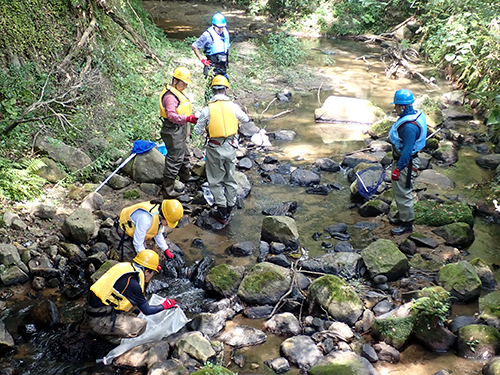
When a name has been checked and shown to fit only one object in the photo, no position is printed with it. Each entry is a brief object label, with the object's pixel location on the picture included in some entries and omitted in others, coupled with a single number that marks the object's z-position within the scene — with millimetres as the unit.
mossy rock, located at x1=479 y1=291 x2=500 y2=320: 5109
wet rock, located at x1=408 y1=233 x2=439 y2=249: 6551
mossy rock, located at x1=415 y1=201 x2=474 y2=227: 6992
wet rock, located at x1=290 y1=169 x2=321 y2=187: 8383
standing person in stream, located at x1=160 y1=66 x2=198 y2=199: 6789
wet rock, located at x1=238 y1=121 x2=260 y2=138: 10102
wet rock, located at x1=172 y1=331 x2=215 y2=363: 4563
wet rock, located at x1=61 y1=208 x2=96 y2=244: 6098
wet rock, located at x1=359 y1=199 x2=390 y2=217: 7395
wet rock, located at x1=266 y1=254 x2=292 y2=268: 6082
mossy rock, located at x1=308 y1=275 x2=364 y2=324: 5188
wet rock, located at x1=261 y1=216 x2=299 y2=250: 6496
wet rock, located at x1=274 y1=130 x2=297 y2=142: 10312
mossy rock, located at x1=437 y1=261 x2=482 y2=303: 5535
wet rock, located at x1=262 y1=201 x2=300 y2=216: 7426
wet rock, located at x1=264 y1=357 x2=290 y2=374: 4582
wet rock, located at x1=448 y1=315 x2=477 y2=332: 5109
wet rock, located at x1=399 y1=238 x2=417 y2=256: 6473
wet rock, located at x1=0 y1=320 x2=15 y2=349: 4559
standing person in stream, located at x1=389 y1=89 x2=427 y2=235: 6301
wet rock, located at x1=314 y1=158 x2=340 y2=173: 8961
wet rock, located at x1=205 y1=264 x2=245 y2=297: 5605
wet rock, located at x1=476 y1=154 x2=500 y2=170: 9152
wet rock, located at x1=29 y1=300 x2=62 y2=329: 4949
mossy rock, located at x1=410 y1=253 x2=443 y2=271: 6121
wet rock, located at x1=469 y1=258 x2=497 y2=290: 5809
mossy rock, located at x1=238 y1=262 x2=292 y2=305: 5488
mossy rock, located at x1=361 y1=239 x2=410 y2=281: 5859
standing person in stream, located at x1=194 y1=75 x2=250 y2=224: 6484
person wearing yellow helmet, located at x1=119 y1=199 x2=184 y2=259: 5062
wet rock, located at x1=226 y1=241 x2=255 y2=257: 6434
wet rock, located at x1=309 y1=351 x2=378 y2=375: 4344
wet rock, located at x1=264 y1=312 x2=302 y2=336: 5078
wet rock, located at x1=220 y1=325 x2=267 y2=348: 4922
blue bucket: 8281
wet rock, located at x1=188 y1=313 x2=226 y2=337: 5000
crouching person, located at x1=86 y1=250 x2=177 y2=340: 4441
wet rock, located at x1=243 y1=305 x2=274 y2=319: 5355
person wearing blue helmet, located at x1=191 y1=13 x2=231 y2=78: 9650
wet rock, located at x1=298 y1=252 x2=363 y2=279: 5941
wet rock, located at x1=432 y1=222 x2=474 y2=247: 6656
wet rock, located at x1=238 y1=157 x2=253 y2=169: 8861
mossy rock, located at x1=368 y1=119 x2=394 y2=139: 10367
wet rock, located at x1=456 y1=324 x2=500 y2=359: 4734
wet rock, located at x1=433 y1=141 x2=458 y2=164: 9469
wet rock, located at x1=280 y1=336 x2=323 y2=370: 4633
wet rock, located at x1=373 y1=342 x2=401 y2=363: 4730
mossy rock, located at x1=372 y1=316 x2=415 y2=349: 4828
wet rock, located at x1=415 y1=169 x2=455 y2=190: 8414
